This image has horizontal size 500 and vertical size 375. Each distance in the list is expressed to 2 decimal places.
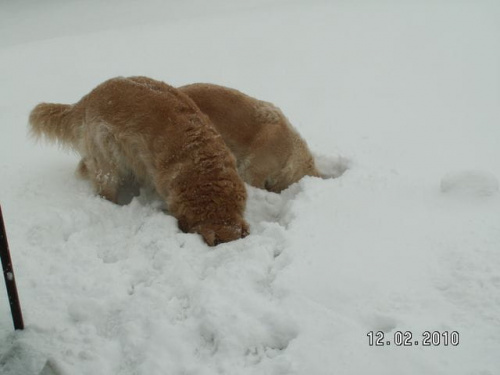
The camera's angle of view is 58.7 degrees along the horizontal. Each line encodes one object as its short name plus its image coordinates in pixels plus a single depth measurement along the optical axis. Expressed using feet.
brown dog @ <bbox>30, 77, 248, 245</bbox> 12.61
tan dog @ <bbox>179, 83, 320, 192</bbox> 15.84
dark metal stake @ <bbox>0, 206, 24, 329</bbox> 7.37
